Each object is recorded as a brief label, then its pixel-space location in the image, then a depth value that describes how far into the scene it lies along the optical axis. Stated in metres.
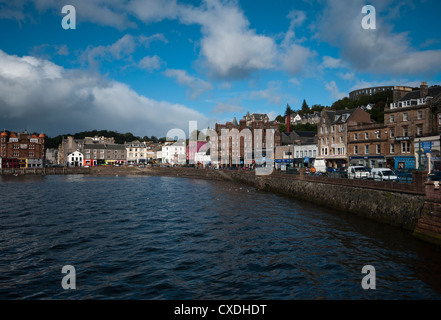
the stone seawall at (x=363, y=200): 20.64
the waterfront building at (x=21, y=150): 113.38
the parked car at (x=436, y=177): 23.03
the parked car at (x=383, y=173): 28.47
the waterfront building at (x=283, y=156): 73.75
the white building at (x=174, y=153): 134.25
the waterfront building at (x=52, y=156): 176.81
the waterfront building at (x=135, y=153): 147.88
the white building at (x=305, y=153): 67.12
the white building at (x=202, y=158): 108.86
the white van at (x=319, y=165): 48.00
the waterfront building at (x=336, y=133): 57.40
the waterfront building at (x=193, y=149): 123.85
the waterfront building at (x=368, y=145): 49.12
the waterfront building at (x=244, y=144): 83.62
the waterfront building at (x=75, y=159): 133.38
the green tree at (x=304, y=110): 188.21
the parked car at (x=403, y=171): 33.25
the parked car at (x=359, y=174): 31.51
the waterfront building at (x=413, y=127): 39.41
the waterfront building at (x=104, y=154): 137.88
